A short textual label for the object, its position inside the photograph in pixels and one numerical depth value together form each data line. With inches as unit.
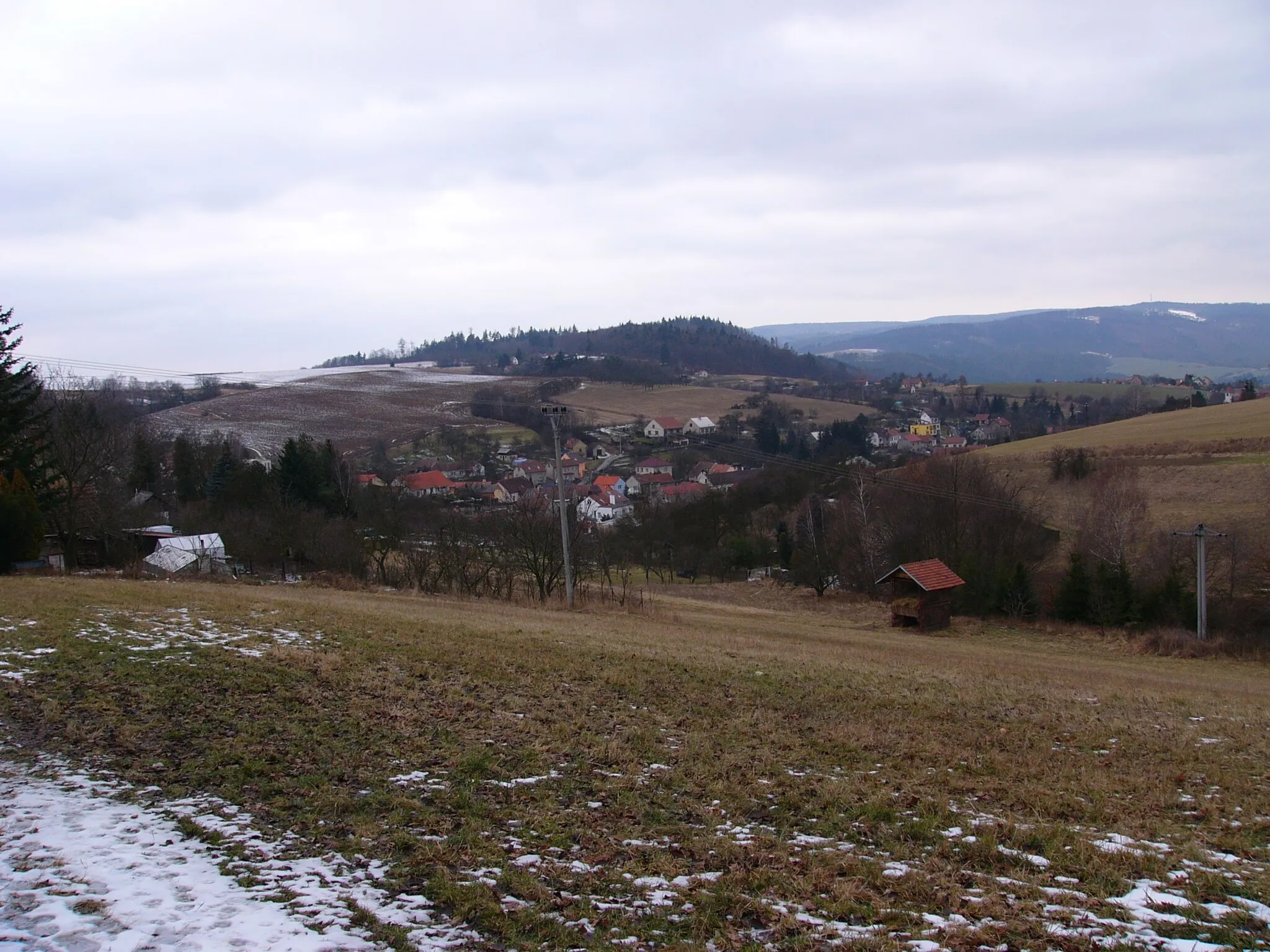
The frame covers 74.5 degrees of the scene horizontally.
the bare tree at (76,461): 1405.0
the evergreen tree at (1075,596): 1526.8
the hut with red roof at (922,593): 1416.1
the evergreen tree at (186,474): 2568.9
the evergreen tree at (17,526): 1048.8
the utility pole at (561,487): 1135.6
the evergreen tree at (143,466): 2380.7
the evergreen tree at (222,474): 2251.5
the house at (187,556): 1461.6
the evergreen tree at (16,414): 1225.4
